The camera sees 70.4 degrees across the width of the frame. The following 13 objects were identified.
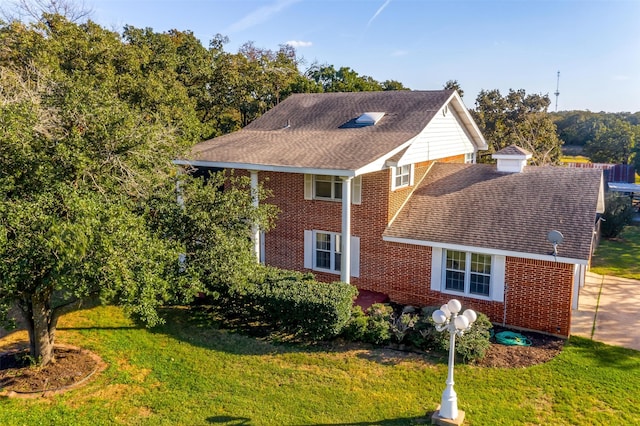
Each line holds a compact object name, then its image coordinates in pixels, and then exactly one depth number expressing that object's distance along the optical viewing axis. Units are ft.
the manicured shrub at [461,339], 35.12
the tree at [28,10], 75.77
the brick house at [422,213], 42.06
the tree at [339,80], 101.81
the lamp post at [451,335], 27.04
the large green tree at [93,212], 25.35
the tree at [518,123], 103.60
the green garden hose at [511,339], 38.52
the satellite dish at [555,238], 39.19
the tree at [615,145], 165.37
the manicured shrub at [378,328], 38.19
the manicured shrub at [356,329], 38.81
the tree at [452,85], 121.40
